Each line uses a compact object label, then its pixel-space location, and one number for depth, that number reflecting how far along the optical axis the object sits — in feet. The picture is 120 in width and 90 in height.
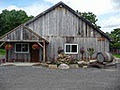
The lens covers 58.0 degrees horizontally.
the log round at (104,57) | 31.32
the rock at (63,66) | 28.60
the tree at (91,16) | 82.57
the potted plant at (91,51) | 36.89
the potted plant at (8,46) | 35.39
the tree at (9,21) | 96.16
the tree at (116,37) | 80.66
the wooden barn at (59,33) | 37.31
